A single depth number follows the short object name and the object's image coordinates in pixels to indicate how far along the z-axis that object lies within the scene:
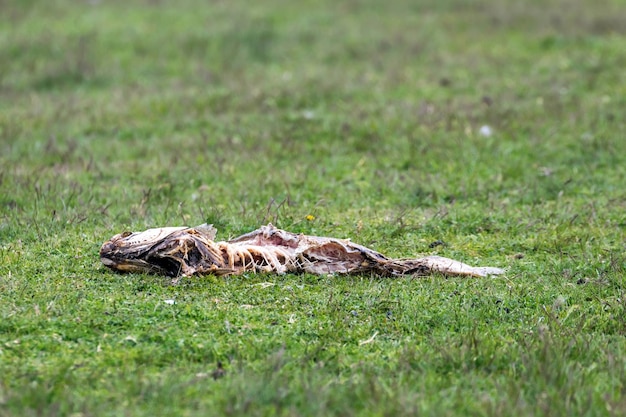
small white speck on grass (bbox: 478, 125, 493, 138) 18.89
